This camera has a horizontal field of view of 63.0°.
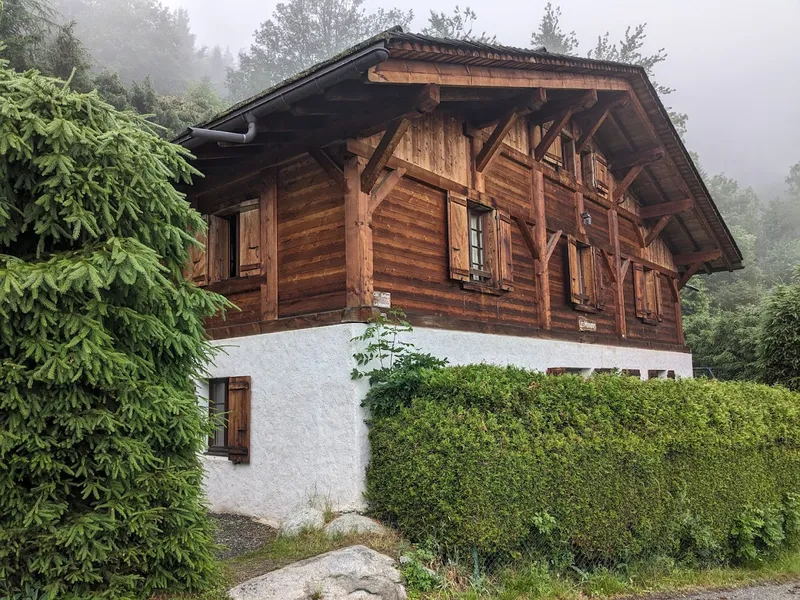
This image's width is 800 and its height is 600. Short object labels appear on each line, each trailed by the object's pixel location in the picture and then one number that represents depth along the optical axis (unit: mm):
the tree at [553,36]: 42000
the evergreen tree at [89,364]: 4285
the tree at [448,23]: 41638
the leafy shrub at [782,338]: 15180
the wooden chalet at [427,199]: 7414
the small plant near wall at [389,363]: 7152
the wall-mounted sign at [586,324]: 12430
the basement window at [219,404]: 9070
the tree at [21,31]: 17859
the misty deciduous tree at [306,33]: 53938
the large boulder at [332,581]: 5297
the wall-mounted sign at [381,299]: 7789
